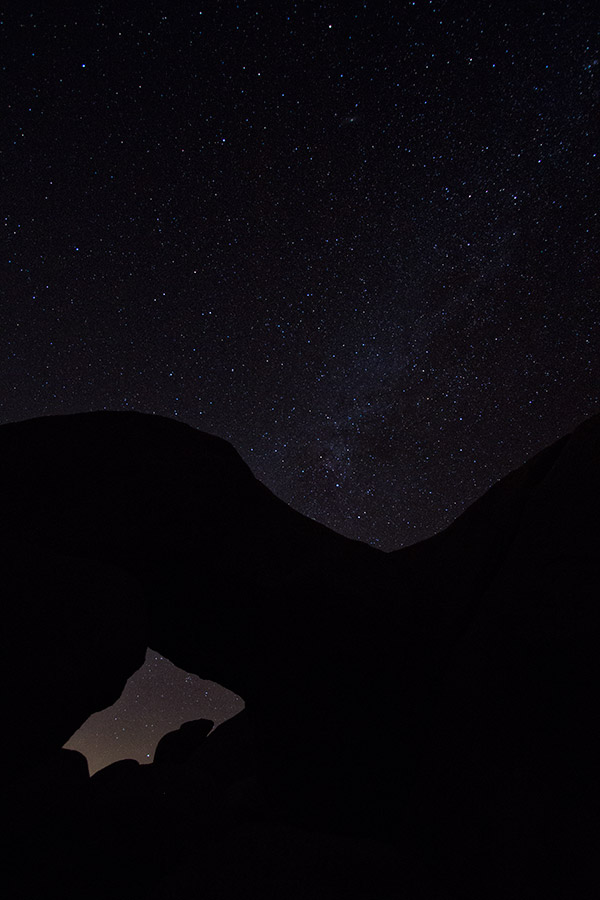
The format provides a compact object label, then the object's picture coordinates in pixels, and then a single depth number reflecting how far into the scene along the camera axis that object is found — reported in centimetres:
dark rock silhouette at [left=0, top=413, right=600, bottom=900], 366
